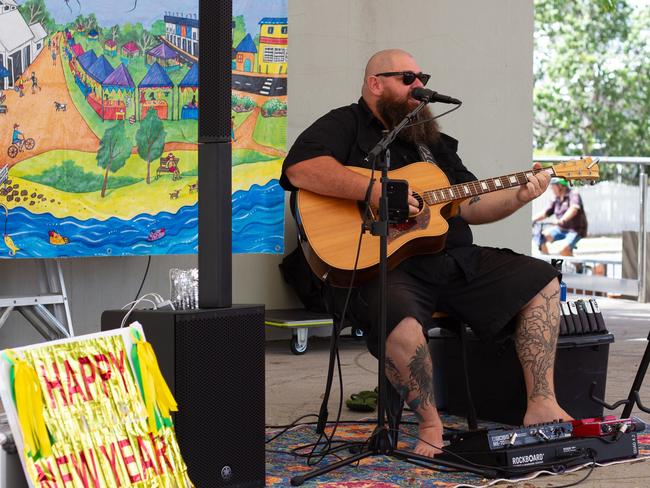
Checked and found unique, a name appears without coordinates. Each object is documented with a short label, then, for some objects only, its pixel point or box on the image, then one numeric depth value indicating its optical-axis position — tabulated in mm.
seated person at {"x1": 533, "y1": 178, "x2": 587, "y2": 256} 17022
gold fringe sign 3633
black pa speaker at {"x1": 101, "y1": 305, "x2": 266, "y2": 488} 4350
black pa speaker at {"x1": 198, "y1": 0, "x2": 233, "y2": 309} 4585
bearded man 5660
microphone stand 5131
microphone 5458
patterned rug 4993
